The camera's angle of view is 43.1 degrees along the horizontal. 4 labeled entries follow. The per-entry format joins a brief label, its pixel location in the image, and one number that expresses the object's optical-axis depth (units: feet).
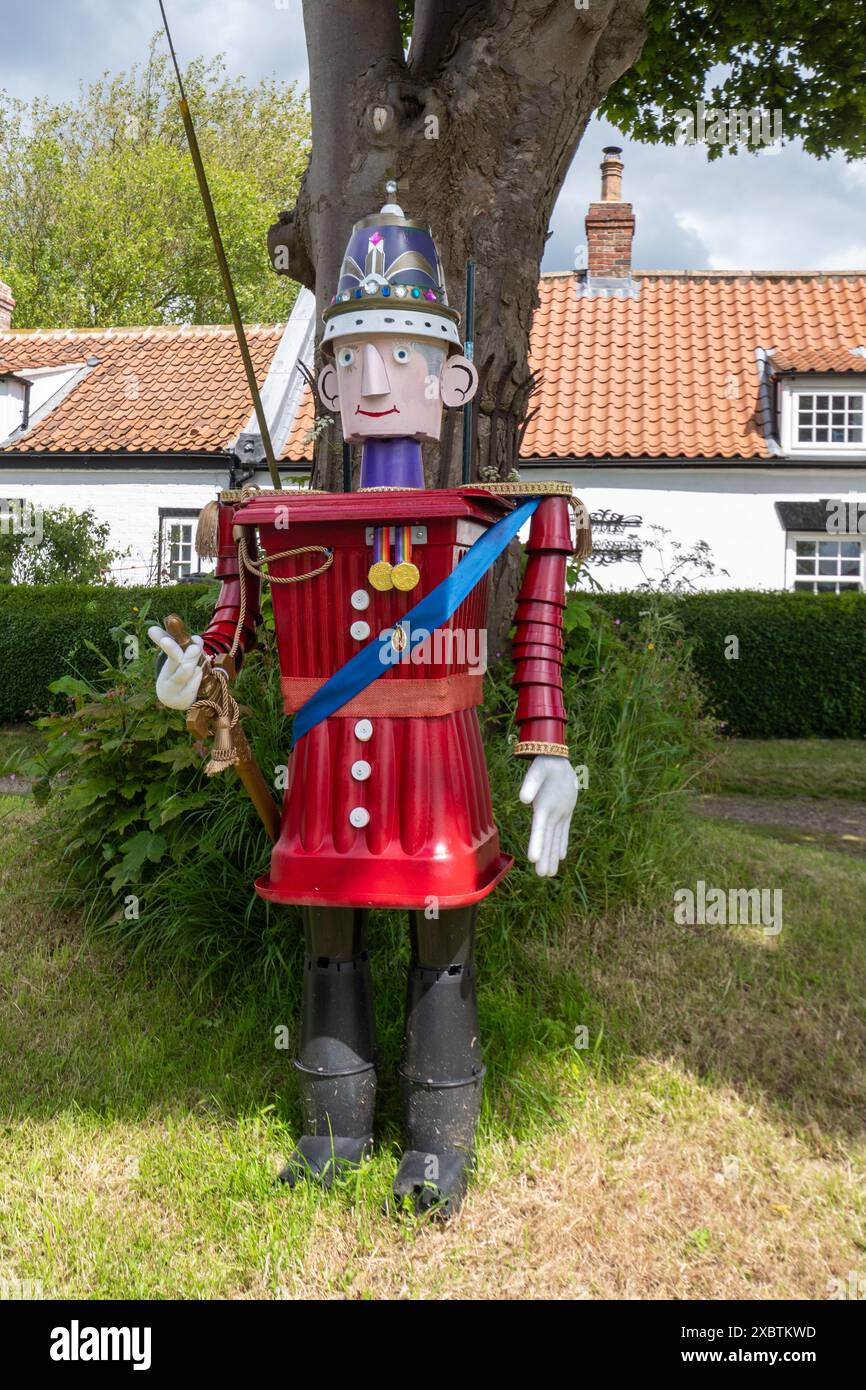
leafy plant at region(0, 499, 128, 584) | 43.55
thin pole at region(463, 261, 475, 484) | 9.27
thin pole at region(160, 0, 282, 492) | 8.02
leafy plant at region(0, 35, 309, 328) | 75.56
